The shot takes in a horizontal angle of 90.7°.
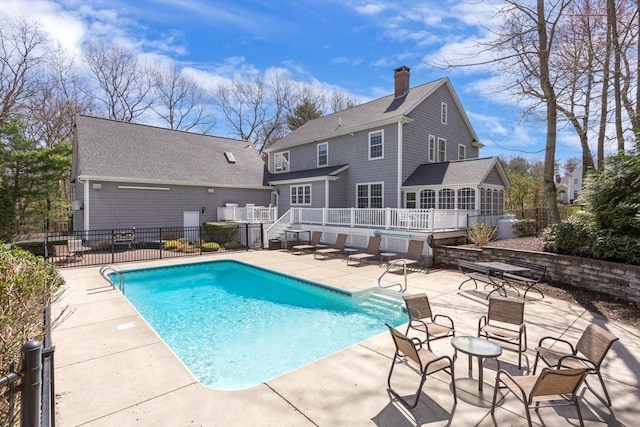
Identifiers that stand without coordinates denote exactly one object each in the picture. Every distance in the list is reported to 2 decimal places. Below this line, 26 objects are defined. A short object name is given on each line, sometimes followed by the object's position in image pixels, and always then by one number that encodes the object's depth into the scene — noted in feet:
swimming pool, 18.20
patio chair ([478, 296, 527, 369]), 15.92
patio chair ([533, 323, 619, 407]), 11.44
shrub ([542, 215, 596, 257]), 27.73
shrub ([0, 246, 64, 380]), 8.53
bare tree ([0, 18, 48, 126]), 70.03
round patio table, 11.70
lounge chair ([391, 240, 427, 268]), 37.76
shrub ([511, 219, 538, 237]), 47.01
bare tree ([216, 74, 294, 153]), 119.34
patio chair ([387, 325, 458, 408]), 11.57
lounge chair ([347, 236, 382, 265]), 41.56
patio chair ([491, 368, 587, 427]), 9.56
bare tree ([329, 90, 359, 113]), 127.34
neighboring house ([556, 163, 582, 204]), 171.94
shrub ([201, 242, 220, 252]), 53.42
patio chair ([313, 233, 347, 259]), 46.91
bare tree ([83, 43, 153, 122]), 94.99
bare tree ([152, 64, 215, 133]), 106.93
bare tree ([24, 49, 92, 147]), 79.41
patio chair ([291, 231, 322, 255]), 50.37
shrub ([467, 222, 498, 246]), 38.14
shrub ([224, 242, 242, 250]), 56.31
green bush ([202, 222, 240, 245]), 58.59
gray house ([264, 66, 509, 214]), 52.65
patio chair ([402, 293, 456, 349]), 16.80
